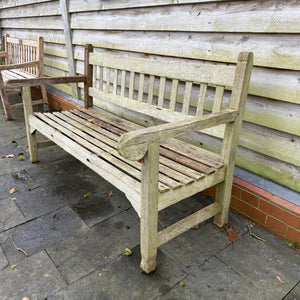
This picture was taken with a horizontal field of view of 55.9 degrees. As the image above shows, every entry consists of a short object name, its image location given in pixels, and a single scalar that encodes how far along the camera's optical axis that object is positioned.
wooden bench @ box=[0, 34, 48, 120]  4.23
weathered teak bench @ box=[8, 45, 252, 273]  1.46
